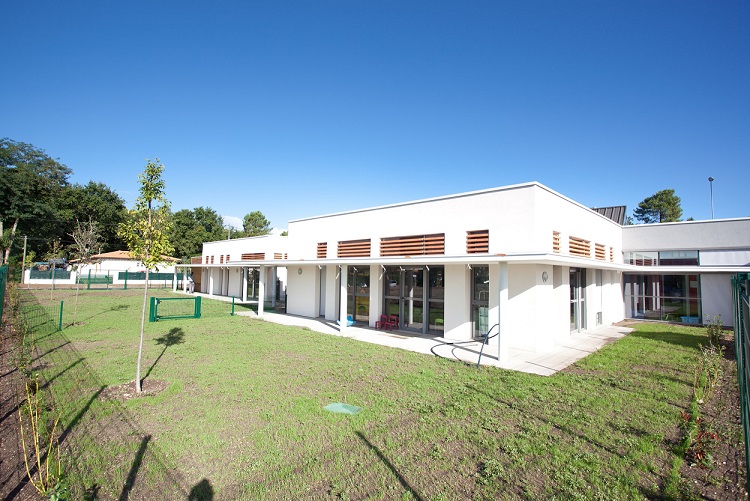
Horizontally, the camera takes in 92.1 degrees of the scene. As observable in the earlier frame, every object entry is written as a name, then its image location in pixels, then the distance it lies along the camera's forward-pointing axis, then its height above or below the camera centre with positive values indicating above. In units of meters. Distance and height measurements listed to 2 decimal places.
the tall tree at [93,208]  43.41 +6.67
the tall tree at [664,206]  50.81 +7.88
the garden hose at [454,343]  10.52 -2.50
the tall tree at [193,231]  51.34 +4.74
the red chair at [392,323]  13.57 -2.31
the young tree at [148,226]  6.61 +0.65
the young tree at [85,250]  21.94 +0.71
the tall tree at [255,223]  68.00 +7.36
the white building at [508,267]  10.44 -0.20
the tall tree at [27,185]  39.25 +8.82
